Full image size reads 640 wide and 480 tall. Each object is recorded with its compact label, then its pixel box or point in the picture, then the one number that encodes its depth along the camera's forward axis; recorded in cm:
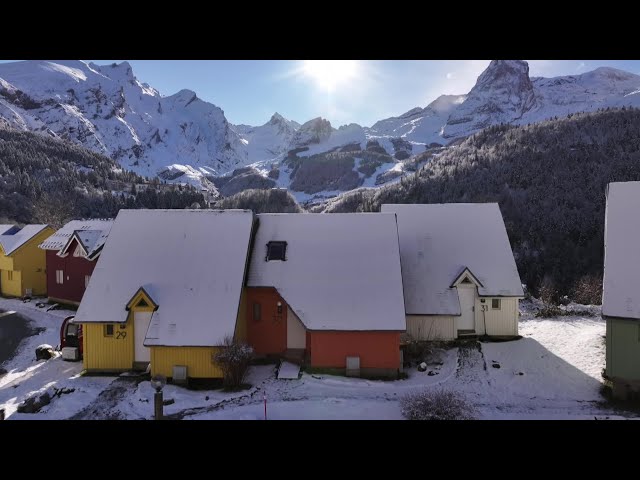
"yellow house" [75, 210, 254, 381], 1694
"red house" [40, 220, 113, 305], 2934
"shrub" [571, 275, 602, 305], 3027
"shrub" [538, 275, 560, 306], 2942
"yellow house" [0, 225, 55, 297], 3422
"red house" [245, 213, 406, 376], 1766
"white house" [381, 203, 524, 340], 2114
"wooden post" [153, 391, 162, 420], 1201
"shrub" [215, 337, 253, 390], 1620
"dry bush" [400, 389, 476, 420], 1294
